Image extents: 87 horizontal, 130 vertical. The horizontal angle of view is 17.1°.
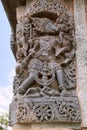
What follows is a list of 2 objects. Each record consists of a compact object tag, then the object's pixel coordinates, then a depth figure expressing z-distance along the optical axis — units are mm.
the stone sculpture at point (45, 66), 3125
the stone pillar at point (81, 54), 3192
